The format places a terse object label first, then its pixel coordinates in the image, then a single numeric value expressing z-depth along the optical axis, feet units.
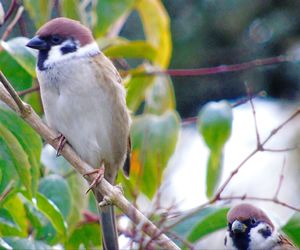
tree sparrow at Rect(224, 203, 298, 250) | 16.60
